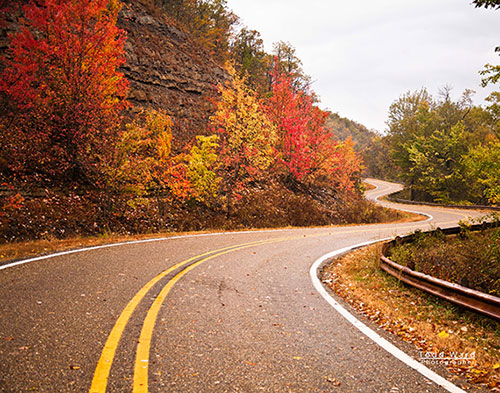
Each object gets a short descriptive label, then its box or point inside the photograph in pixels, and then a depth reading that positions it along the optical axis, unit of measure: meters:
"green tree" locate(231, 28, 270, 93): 38.25
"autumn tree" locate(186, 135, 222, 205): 16.52
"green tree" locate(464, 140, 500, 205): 18.36
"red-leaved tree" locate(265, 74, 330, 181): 24.52
